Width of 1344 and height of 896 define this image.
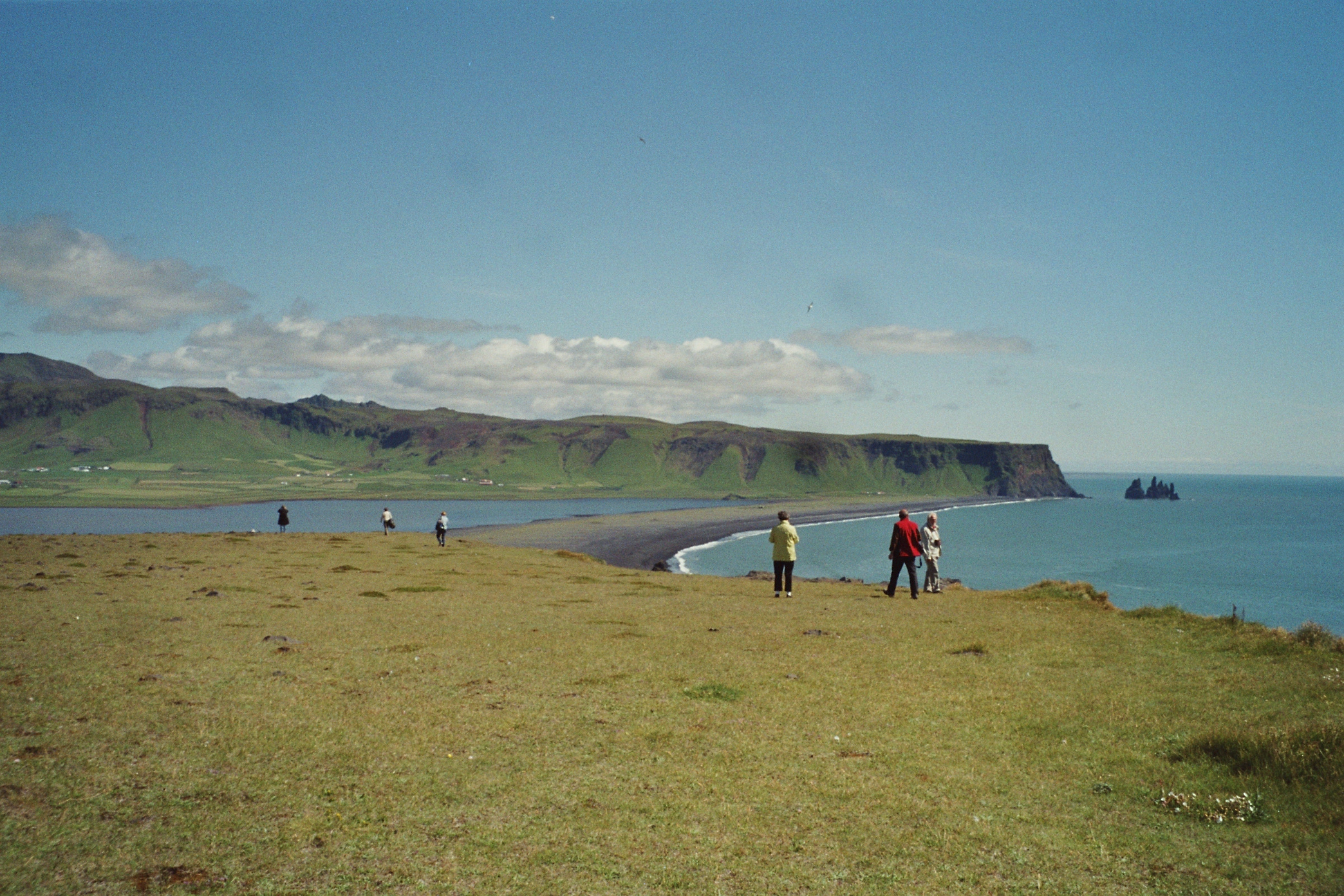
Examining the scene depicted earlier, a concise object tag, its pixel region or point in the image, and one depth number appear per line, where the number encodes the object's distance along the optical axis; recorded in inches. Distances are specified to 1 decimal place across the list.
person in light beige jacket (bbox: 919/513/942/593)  1205.1
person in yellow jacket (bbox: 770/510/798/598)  1137.4
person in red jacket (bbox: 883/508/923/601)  1119.0
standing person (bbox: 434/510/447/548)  2282.2
